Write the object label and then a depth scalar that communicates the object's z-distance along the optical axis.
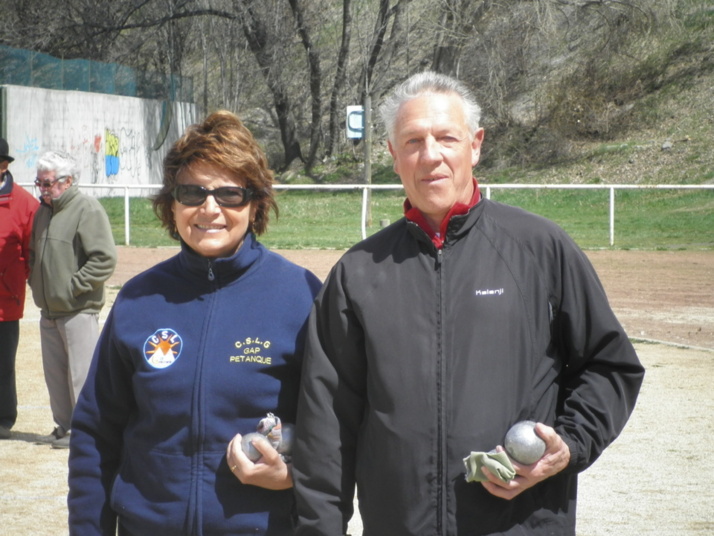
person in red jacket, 6.91
